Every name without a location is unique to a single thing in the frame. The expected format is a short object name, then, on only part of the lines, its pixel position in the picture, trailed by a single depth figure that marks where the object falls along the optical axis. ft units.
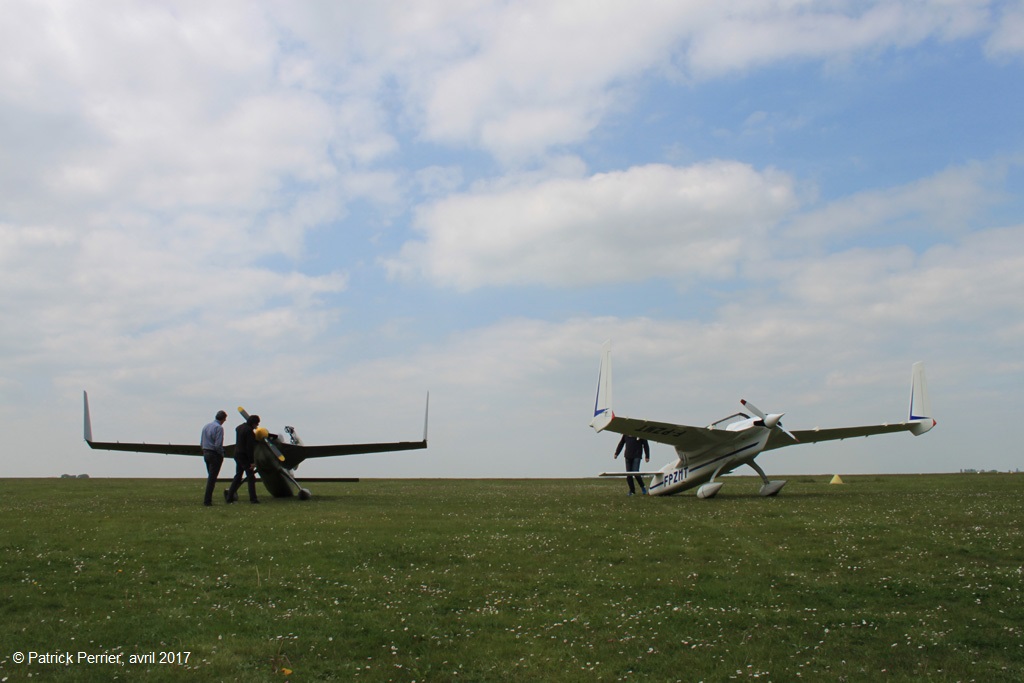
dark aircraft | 81.20
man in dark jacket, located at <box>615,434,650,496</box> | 93.50
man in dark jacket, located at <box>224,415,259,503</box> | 74.54
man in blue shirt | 71.51
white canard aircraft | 79.56
